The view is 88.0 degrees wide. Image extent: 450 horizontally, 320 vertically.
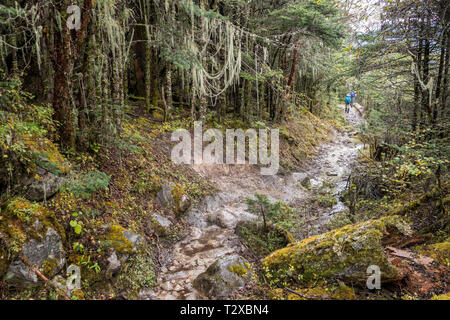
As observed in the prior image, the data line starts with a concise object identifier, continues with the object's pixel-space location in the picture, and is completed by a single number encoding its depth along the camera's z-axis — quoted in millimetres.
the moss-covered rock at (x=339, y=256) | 3814
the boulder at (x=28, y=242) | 3113
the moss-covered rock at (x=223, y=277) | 4207
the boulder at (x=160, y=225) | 5773
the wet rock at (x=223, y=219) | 6940
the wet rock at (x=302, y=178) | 10923
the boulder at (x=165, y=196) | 6625
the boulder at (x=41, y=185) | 3766
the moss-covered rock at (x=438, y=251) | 3888
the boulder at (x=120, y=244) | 4101
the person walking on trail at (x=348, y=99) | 24503
